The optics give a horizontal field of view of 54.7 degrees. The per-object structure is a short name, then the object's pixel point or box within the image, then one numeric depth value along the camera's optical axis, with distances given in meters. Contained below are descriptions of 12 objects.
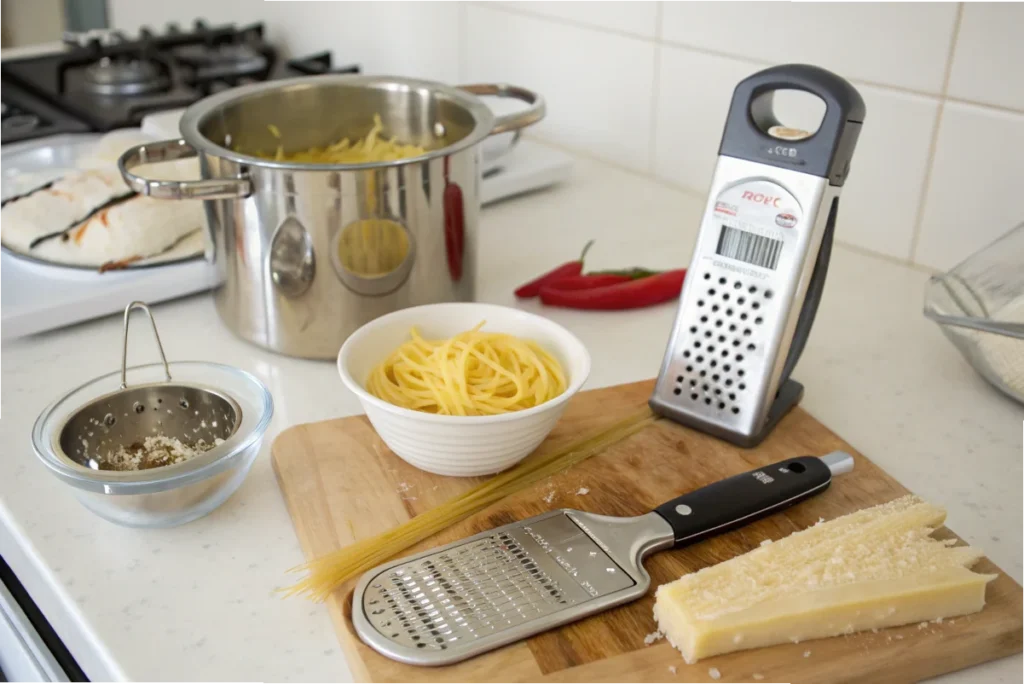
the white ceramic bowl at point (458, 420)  0.77
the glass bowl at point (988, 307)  0.88
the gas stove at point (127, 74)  1.66
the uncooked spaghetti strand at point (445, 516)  0.70
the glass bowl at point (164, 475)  0.72
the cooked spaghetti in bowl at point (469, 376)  0.82
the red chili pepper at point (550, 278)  1.14
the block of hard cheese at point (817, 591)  0.64
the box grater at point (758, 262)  0.79
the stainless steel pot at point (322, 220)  0.92
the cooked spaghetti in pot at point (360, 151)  1.12
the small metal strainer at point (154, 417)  0.80
